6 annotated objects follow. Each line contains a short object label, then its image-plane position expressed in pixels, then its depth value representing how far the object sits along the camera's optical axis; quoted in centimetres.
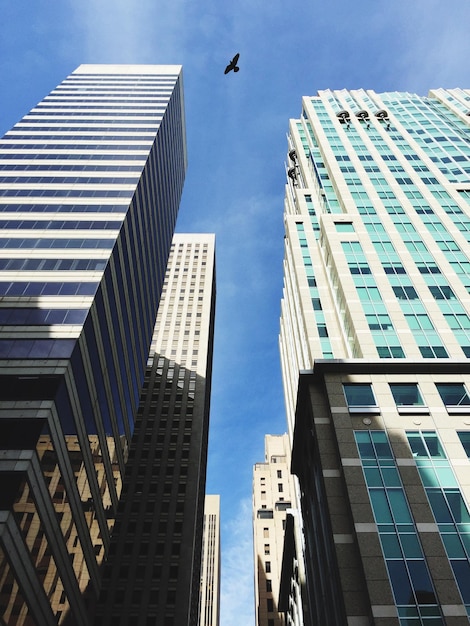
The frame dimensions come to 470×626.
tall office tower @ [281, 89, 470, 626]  2298
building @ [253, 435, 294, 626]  9138
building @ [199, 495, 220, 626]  14562
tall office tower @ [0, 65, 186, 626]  2567
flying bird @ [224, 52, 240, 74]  2564
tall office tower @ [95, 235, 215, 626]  5706
